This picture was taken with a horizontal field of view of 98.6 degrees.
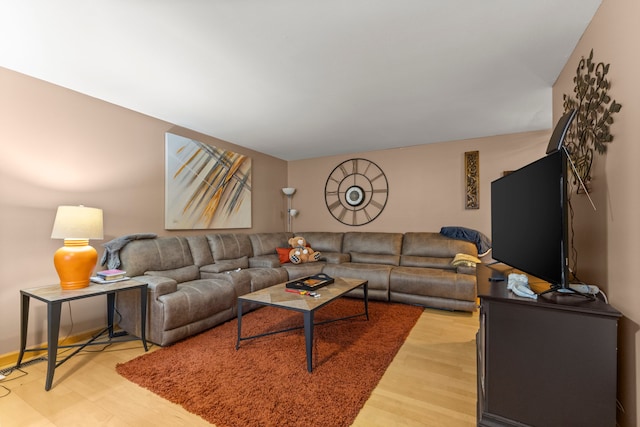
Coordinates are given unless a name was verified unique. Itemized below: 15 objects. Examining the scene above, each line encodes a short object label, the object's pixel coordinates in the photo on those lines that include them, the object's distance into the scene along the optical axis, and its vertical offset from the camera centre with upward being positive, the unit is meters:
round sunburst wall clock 4.76 +0.44
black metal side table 1.79 -0.66
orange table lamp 2.03 -0.23
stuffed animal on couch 4.17 -0.57
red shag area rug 1.56 -1.10
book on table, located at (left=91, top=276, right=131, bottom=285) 2.26 -0.54
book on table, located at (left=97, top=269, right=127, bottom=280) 2.33 -0.51
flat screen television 1.26 -0.01
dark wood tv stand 1.10 -0.63
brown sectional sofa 2.46 -0.69
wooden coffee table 1.96 -0.69
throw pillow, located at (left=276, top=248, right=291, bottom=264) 4.25 -0.61
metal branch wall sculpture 1.42 +0.58
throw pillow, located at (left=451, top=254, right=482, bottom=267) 3.41 -0.56
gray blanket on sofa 2.62 -0.35
